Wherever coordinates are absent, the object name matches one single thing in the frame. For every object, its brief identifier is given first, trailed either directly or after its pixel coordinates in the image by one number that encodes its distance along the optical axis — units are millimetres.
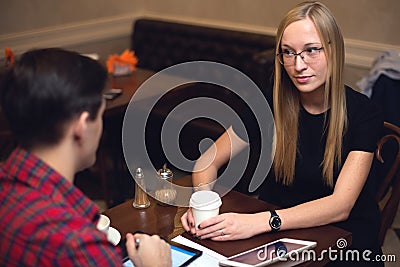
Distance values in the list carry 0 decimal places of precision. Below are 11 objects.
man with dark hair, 1038
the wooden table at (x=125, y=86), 2977
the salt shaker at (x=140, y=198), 1765
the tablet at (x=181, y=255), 1415
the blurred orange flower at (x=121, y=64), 3527
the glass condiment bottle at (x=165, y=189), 1785
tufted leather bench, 3487
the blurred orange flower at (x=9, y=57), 3055
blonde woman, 1779
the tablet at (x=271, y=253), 1421
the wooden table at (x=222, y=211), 1533
